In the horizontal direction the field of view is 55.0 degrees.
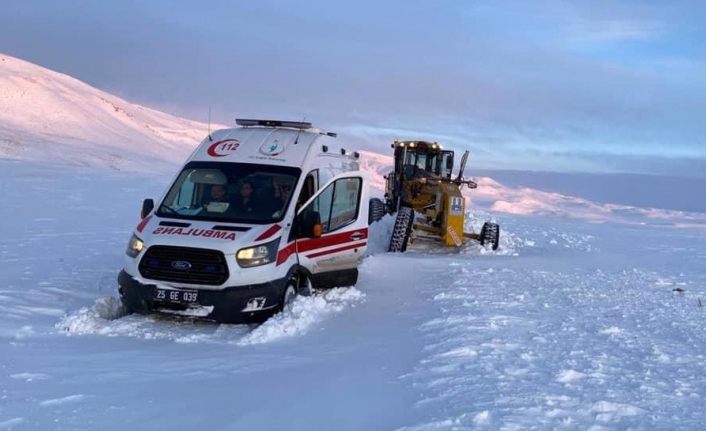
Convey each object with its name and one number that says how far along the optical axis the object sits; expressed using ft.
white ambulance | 25.52
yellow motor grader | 52.75
